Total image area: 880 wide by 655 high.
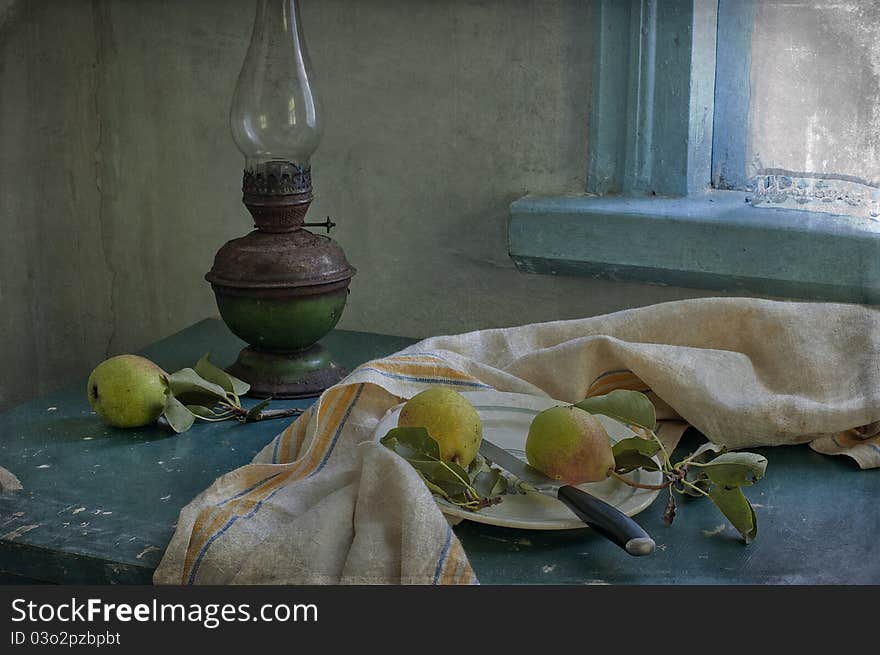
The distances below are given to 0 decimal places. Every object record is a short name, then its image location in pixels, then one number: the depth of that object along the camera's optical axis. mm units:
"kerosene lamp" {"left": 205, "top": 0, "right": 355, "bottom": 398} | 957
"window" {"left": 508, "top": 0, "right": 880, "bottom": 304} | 1006
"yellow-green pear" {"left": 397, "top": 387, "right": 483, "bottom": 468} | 717
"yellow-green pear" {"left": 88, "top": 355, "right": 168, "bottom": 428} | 877
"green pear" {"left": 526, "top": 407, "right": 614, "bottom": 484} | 692
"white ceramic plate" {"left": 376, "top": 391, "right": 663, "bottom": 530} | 670
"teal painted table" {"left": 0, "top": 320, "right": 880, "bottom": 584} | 646
